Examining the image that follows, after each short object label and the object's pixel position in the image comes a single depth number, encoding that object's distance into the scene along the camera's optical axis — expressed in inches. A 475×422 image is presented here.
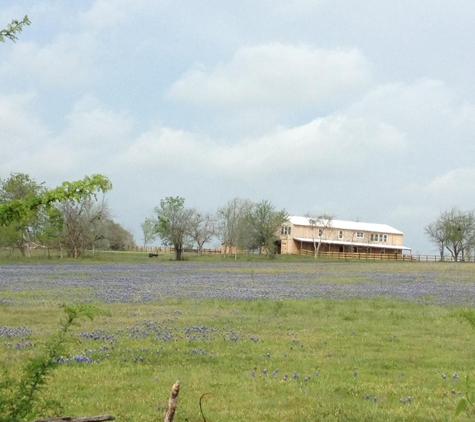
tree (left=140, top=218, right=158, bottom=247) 6127.0
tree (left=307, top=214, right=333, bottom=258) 4372.5
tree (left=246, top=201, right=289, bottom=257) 3774.6
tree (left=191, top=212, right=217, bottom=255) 3720.5
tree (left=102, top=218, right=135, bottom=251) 3617.6
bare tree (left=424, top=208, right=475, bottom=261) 4335.6
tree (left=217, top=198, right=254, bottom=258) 3764.8
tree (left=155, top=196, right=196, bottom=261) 3415.4
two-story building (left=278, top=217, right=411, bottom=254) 4478.3
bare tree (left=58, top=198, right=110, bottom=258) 2854.3
